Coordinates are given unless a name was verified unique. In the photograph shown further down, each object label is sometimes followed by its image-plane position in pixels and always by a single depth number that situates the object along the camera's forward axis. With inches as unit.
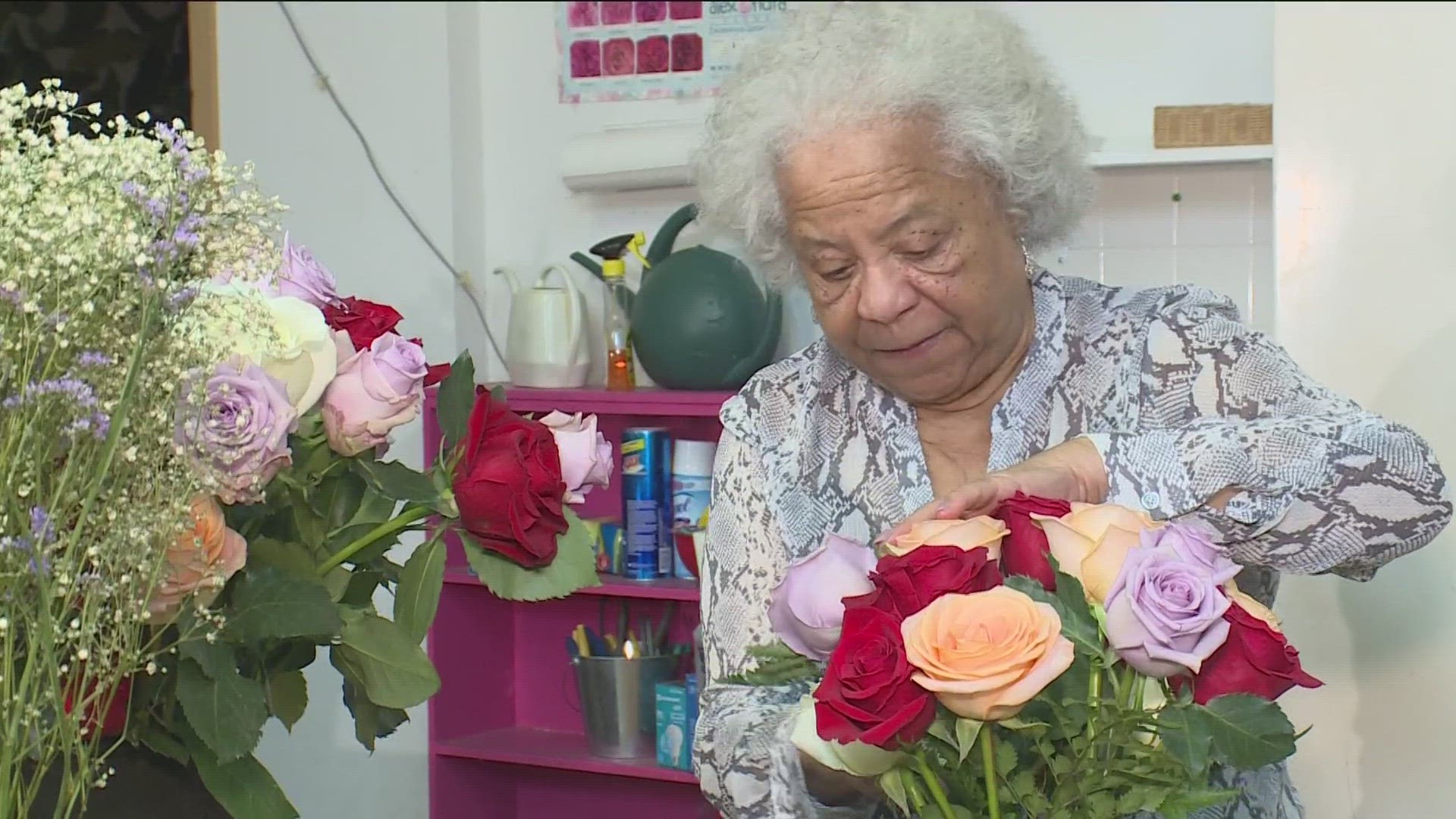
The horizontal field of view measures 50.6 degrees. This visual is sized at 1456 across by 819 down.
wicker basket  101.6
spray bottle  115.1
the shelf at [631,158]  116.3
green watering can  106.0
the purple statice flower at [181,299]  25.3
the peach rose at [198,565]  27.9
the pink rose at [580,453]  36.1
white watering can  114.3
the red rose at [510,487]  33.4
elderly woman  43.2
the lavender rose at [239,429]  27.0
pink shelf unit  110.7
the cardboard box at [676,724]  108.0
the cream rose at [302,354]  31.2
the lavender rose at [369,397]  32.6
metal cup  111.5
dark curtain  113.3
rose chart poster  119.0
